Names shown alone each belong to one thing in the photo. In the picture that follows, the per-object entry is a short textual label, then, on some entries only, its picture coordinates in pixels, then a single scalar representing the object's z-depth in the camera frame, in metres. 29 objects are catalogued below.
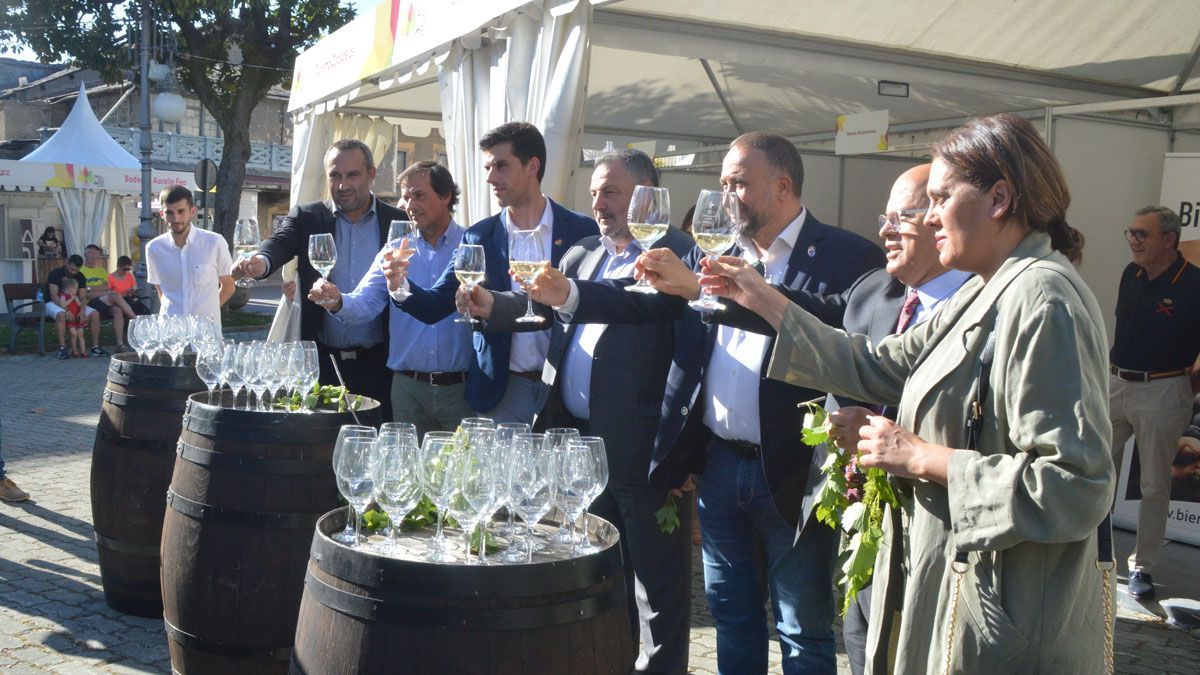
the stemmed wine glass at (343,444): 2.48
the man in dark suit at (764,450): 3.08
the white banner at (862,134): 7.33
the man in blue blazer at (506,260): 4.28
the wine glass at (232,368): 3.90
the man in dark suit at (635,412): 3.61
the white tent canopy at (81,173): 21.11
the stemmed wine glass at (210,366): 3.98
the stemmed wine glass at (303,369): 3.80
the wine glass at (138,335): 4.96
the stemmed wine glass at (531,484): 2.40
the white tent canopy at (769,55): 5.30
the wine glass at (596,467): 2.45
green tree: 23.25
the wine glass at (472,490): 2.34
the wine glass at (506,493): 2.37
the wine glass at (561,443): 2.46
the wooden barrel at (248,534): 3.22
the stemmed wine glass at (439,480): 2.37
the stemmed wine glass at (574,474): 2.42
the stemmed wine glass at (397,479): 2.43
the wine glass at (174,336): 4.96
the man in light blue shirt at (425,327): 4.72
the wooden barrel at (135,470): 4.44
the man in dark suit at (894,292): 2.75
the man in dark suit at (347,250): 5.17
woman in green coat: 1.82
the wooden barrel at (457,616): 2.19
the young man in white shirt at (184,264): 6.96
